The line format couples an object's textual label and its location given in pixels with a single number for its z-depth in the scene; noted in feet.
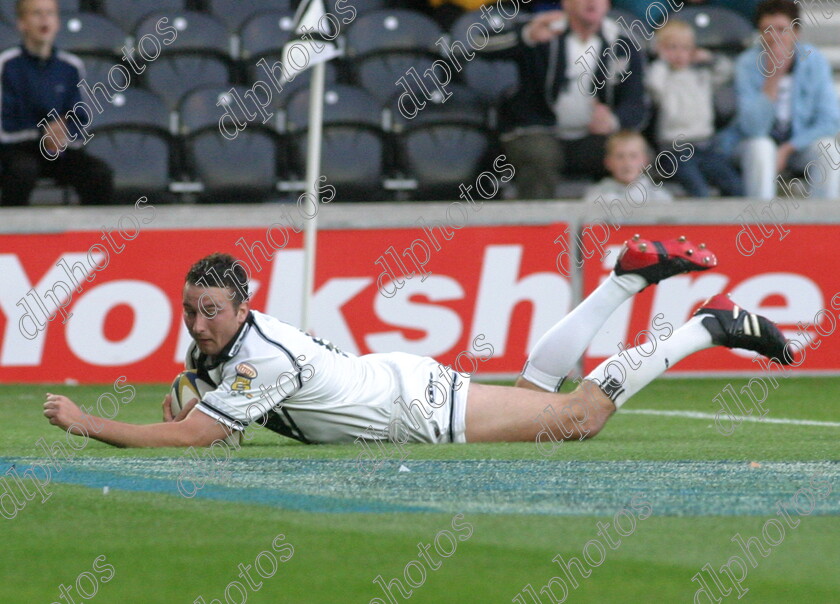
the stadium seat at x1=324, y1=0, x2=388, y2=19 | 46.32
